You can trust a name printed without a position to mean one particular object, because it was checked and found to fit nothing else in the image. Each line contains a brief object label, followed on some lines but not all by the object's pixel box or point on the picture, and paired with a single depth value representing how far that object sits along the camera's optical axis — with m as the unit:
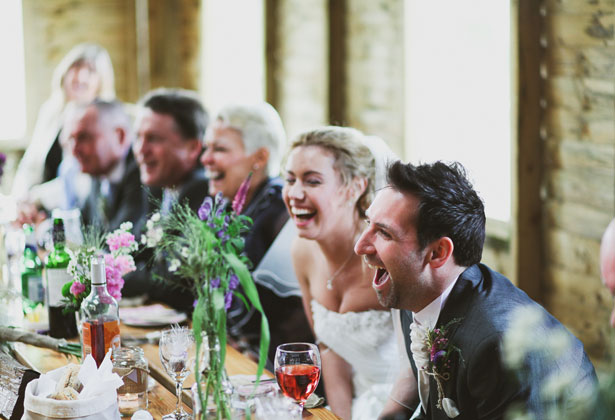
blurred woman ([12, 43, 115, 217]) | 6.46
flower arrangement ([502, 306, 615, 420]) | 2.60
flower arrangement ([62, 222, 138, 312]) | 3.71
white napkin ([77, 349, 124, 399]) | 3.35
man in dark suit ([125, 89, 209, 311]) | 5.19
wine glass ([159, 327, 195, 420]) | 3.44
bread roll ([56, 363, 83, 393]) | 3.38
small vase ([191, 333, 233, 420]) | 3.20
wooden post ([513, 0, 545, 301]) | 4.60
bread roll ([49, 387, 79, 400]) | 3.35
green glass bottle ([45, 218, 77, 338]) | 4.02
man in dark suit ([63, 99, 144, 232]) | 5.61
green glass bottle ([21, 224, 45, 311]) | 4.34
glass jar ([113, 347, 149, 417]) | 3.52
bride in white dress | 4.10
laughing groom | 3.41
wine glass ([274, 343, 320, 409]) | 3.41
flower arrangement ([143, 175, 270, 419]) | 3.19
